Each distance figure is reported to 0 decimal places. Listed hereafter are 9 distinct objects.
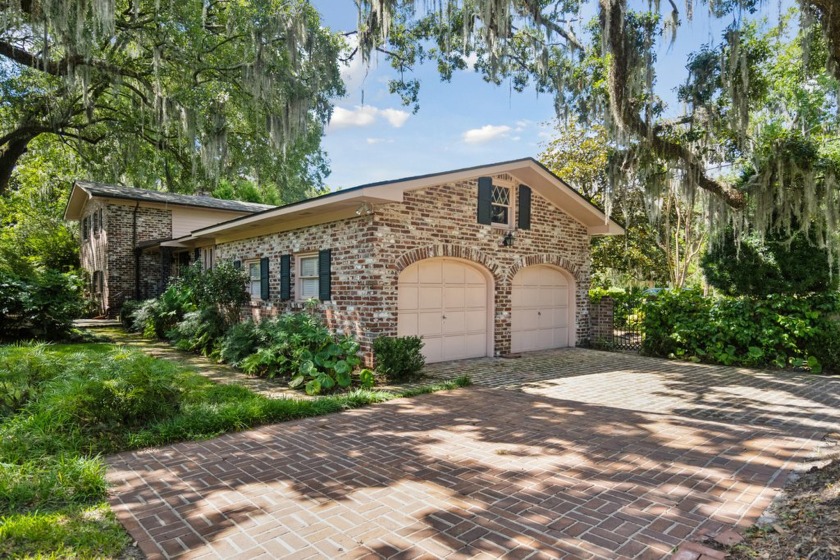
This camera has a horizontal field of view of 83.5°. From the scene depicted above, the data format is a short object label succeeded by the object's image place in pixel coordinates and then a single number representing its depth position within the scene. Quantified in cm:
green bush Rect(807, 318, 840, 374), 859
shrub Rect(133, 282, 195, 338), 1288
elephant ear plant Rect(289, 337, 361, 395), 719
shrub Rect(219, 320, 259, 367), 943
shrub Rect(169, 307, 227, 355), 1113
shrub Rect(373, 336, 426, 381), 775
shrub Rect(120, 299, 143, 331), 1542
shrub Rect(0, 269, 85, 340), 1162
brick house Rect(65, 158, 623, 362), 845
